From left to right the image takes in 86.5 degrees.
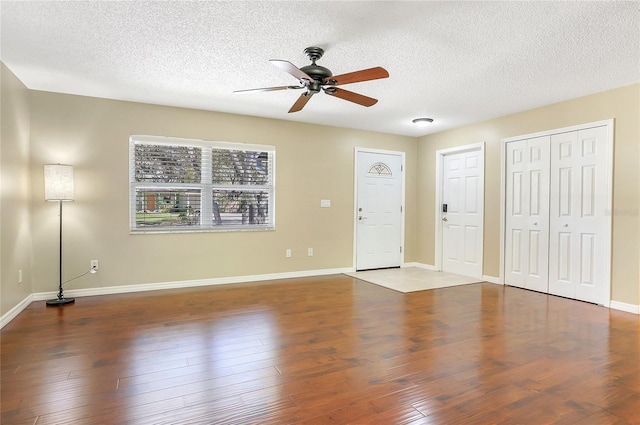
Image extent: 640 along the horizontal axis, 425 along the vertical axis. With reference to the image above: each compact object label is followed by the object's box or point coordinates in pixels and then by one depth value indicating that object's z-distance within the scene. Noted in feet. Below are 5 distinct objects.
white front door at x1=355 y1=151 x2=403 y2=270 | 19.13
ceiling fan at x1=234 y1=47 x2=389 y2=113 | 8.21
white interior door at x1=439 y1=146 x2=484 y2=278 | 17.13
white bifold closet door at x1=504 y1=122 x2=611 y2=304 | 12.55
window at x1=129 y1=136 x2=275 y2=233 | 14.35
